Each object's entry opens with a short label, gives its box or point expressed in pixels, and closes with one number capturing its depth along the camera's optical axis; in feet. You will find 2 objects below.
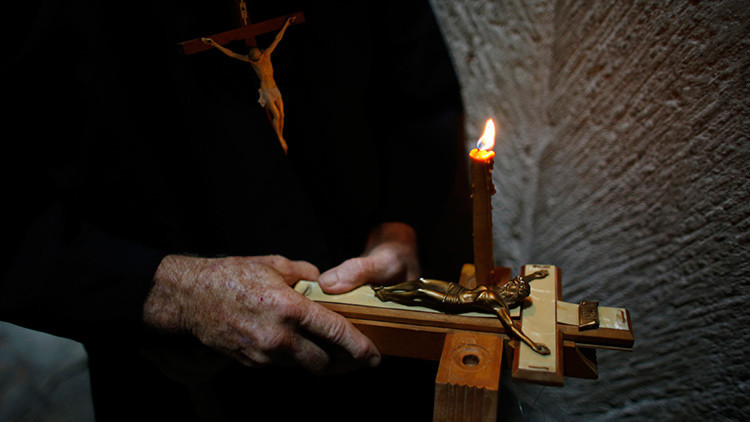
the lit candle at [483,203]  1.91
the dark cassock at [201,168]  2.43
